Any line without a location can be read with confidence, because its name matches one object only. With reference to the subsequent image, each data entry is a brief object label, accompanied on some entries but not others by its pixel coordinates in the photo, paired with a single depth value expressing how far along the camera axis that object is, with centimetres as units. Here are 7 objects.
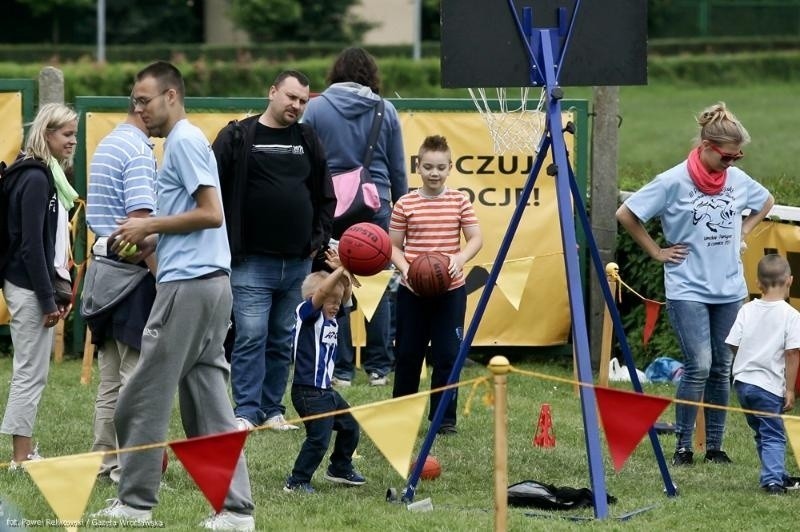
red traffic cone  1733
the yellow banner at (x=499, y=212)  2272
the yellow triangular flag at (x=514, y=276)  2078
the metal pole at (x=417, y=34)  8362
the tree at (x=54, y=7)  9575
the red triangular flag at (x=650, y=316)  1998
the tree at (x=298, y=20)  9337
